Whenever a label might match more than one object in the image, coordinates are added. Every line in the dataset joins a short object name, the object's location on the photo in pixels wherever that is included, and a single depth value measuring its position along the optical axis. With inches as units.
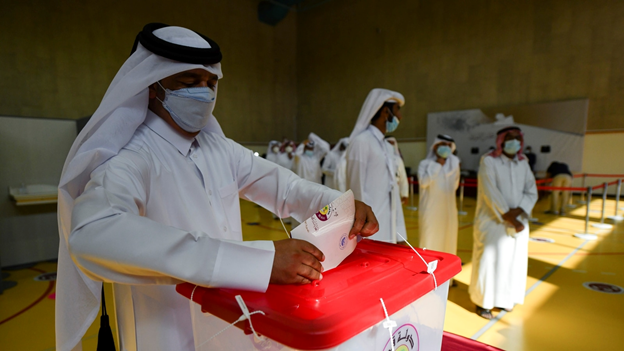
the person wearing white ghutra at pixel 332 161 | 289.4
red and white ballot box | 24.6
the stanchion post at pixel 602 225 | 246.4
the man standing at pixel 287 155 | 384.5
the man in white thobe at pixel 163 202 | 28.2
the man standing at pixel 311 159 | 316.2
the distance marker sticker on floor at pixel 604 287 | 140.0
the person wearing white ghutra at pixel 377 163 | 125.0
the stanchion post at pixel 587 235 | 220.1
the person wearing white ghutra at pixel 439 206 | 163.8
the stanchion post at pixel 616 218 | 274.0
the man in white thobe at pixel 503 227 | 121.8
